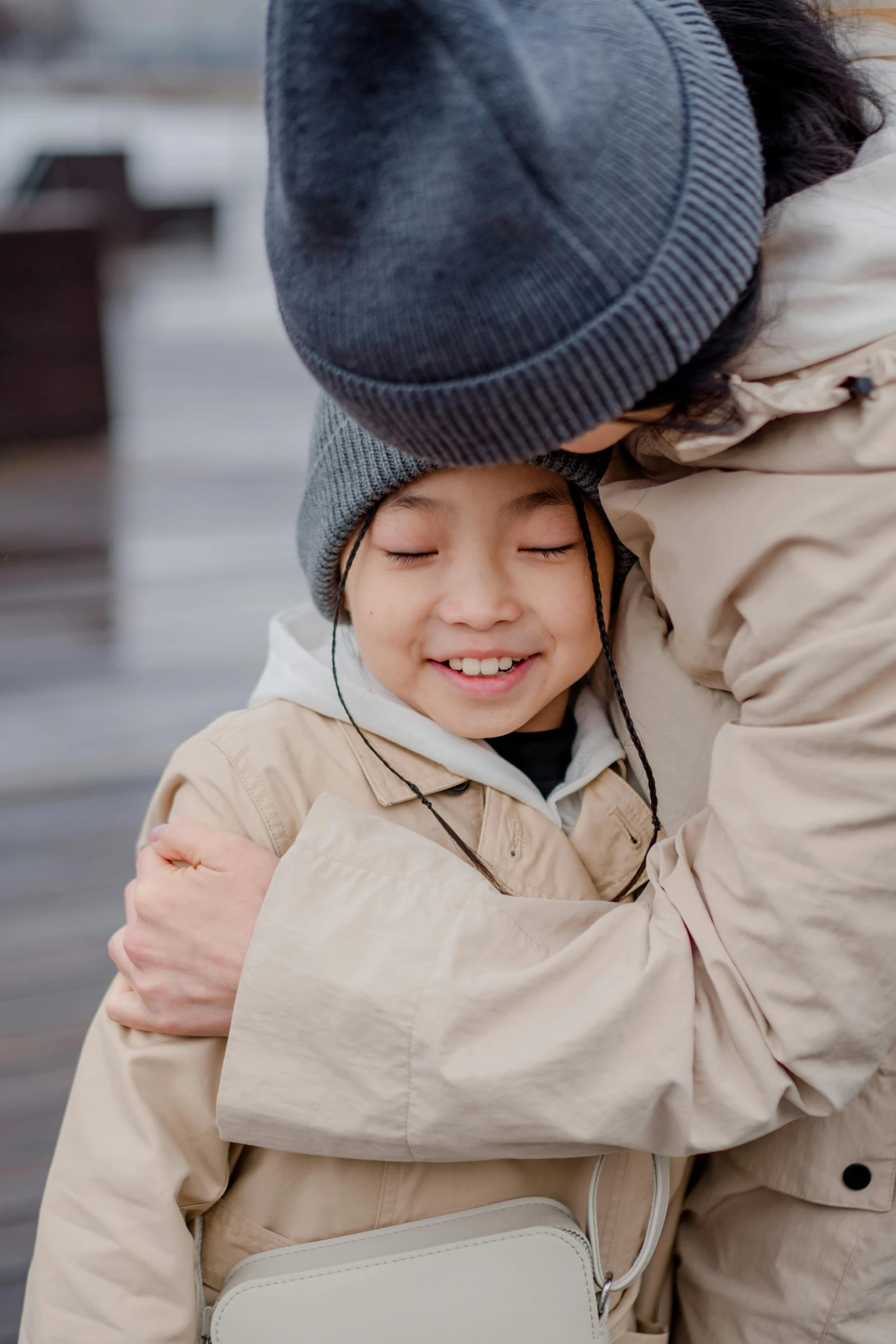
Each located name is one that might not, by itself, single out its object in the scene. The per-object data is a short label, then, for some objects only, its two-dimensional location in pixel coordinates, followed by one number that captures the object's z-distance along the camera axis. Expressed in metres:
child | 1.02
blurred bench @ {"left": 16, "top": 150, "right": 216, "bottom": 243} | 8.07
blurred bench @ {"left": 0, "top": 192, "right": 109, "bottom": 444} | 5.14
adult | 0.72
